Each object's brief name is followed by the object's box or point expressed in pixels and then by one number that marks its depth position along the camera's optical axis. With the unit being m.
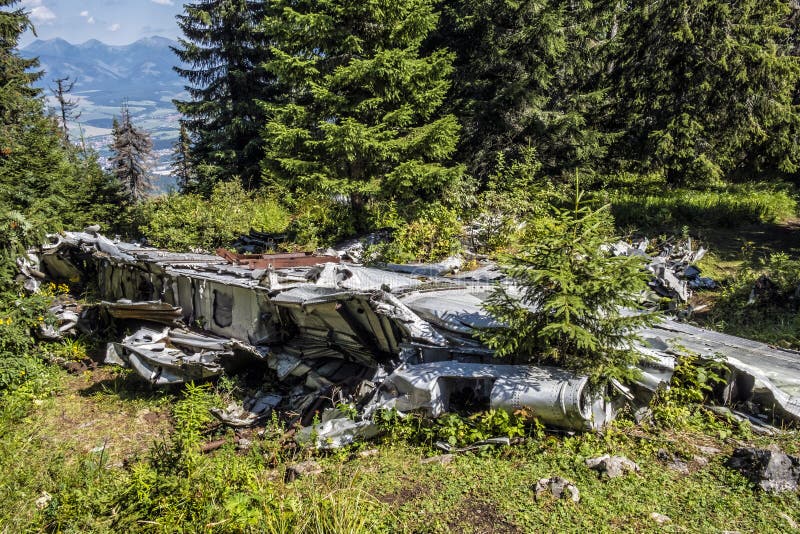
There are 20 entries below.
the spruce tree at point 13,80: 12.66
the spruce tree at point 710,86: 10.86
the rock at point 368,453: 4.09
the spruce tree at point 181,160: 26.98
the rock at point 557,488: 3.26
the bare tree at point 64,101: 28.65
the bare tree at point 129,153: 26.25
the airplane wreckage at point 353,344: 4.14
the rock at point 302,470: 3.86
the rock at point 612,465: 3.45
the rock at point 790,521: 2.87
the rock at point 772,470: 3.19
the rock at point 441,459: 3.84
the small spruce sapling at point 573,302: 3.79
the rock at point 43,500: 3.58
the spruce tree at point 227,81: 15.85
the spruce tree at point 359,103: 9.48
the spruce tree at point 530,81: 11.49
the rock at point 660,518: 2.98
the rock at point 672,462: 3.53
